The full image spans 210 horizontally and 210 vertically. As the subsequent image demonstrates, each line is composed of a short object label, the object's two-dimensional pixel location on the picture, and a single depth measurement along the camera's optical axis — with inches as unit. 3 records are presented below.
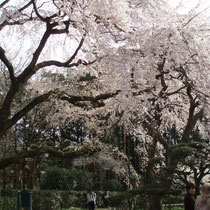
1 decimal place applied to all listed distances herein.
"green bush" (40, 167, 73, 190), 693.3
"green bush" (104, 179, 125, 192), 797.2
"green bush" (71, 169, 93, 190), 727.7
